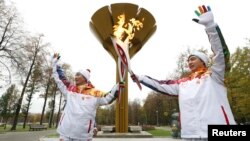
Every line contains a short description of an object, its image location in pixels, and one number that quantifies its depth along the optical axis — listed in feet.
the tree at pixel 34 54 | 52.20
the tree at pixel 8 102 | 93.70
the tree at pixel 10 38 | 40.31
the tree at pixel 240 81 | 41.91
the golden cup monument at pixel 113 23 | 30.28
